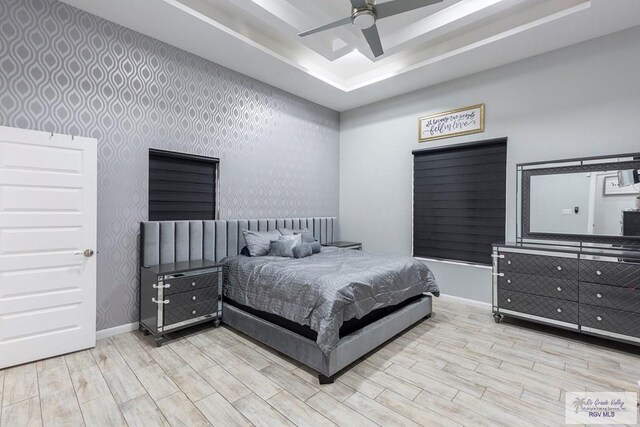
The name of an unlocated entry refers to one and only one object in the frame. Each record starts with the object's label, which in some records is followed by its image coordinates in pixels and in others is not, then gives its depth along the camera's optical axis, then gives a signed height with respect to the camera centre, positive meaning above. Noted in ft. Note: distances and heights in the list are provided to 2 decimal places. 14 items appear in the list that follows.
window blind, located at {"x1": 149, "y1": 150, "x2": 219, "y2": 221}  12.08 +1.03
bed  8.25 -2.58
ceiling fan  7.91 +5.48
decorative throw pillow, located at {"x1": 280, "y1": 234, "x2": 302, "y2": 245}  13.37 -1.17
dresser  9.53 -2.52
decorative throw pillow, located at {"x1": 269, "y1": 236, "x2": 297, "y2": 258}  12.93 -1.54
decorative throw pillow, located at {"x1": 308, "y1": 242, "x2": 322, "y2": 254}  13.94 -1.63
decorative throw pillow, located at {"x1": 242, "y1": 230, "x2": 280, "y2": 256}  13.23 -1.29
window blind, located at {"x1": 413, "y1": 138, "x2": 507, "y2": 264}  13.91 +0.66
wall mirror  10.81 +0.57
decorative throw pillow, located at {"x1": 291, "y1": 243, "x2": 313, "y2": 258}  12.82 -1.67
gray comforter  8.18 -2.36
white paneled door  8.47 -1.07
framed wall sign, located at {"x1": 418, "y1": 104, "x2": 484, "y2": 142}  14.35 +4.51
